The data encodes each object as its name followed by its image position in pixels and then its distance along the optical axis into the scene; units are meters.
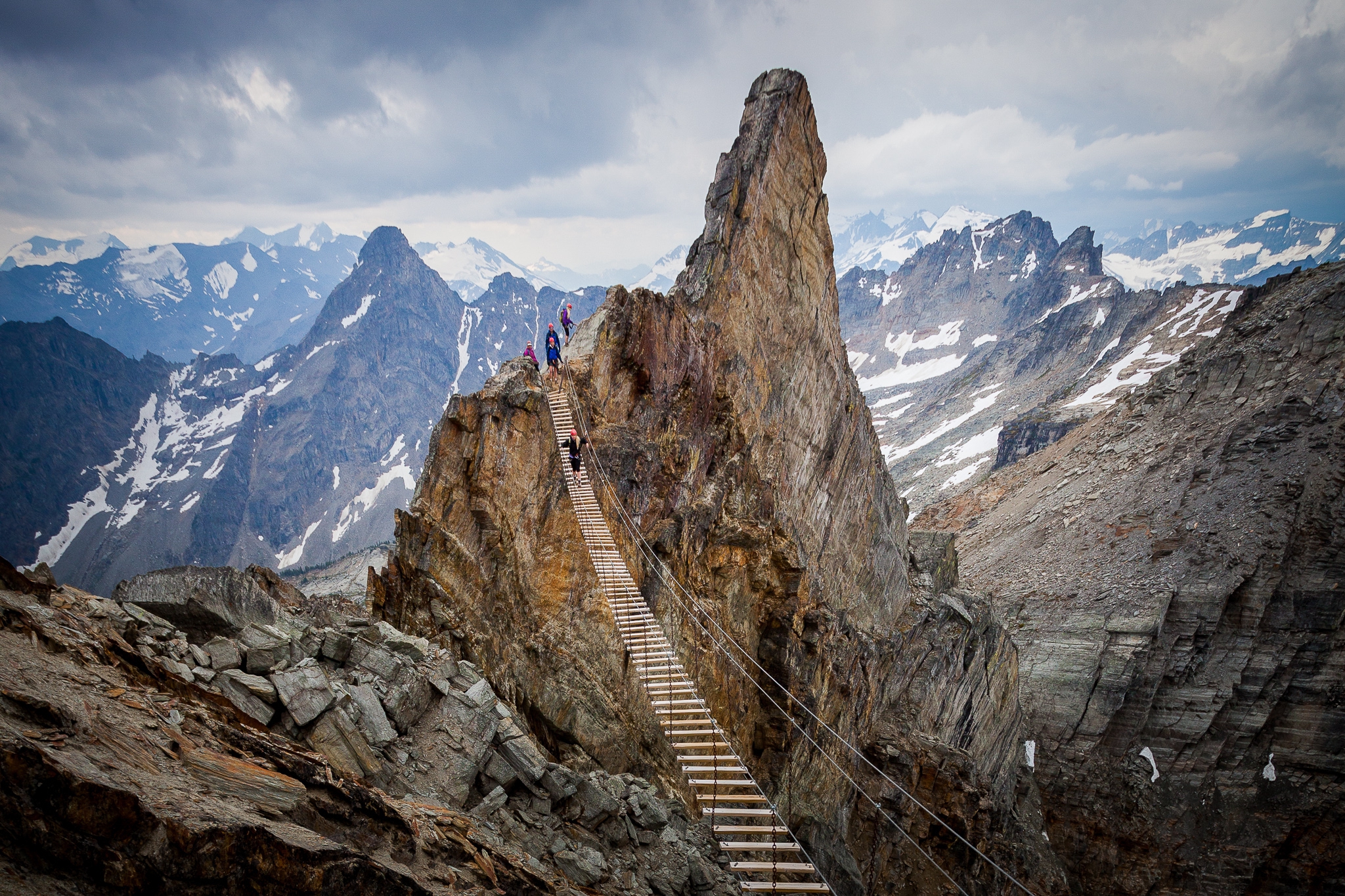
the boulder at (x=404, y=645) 10.39
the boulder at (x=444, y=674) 9.97
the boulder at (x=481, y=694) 10.06
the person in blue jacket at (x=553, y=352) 21.89
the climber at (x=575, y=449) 18.52
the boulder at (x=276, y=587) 12.69
